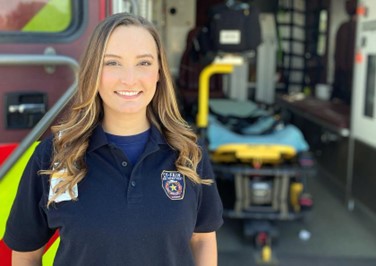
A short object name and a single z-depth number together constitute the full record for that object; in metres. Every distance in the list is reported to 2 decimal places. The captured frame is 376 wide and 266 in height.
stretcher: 4.17
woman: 1.47
